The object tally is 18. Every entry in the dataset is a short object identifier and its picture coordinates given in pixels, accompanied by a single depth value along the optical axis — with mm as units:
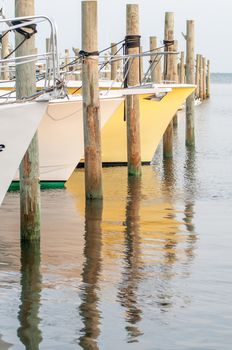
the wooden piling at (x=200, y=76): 64875
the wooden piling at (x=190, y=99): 29141
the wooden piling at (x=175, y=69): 26211
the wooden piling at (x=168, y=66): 25828
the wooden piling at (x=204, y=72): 68000
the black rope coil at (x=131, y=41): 20469
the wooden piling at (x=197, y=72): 63597
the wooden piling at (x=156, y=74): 26277
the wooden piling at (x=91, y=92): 17016
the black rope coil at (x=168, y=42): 25128
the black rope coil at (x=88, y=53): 17016
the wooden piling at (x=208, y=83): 74250
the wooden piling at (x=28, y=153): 13195
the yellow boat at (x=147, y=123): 23781
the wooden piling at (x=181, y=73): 49281
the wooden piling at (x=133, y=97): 20531
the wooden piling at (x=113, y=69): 33278
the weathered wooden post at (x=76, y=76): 34938
